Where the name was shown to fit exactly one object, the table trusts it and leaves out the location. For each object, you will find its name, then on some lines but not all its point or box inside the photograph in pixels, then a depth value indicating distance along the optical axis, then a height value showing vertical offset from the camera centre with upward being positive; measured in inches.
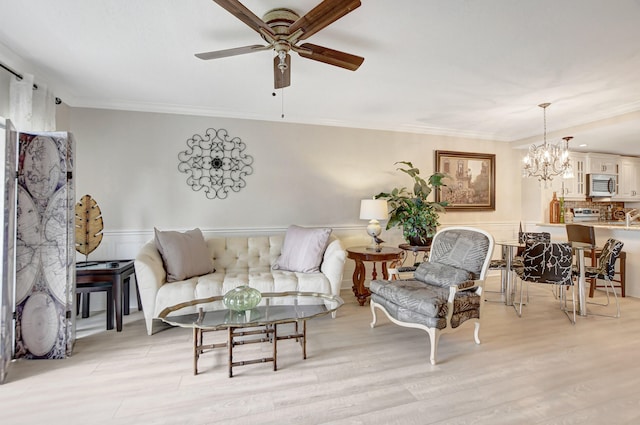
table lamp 150.5 +0.6
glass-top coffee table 81.9 -28.5
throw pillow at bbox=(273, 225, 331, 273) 131.0 -15.8
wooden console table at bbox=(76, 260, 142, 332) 111.3 -24.9
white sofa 109.0 -24.5
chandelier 147.5 +25.8
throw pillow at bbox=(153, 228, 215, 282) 118.1 -16.1
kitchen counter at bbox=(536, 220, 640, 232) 157.0 -6.5
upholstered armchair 94.2 -25.4
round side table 137.9 -19.9
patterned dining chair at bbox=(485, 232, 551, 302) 147.5 -23.1
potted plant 158.6 +2.2
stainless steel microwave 217.0 +21.2
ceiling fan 61.6 +41.4
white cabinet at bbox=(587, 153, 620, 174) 219.1 +37.0
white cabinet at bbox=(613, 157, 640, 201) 230.7 +26.6
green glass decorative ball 89.3 -24.7
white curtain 97.7 +35.6
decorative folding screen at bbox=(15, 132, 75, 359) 89.5 -10.3
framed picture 189.2 +21.6
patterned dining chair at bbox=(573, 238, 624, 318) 133.0 -22.3
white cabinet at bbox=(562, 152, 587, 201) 212.4 +23.6
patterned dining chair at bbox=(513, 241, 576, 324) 124.5 -20.2
